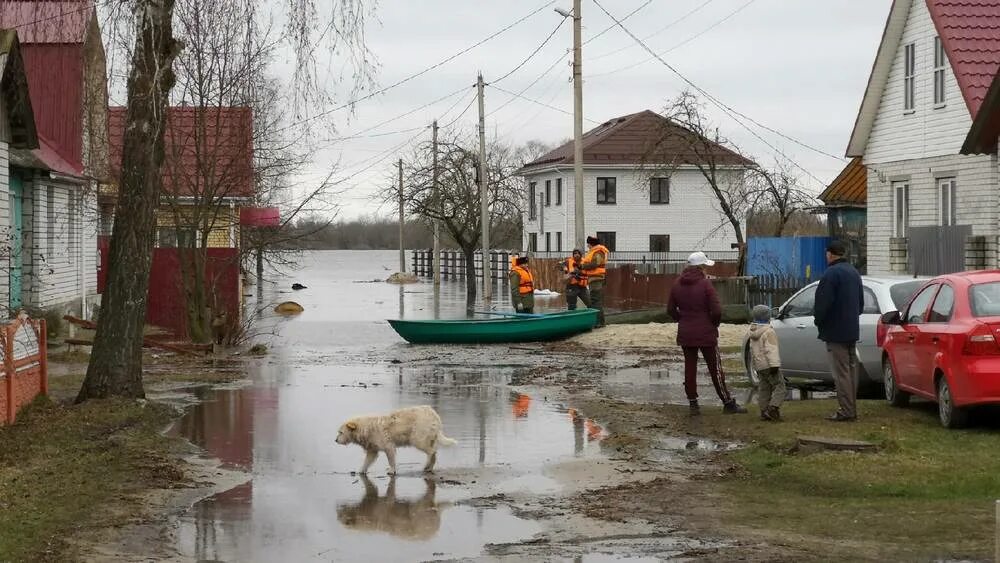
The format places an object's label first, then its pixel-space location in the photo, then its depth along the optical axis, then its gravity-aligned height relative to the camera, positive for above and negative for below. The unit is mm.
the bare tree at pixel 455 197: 61844 +3863
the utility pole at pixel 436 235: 62000 +2255
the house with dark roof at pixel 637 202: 63719 +3694
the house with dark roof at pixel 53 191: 27219 +2010
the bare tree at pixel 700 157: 43188 +4702
